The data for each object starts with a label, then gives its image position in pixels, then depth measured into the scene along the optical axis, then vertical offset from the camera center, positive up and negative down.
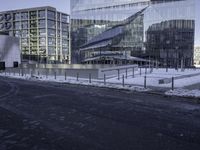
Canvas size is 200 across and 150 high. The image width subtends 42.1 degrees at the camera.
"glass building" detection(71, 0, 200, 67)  66.25 +9.20
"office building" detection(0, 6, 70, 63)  129.88 +17.58
